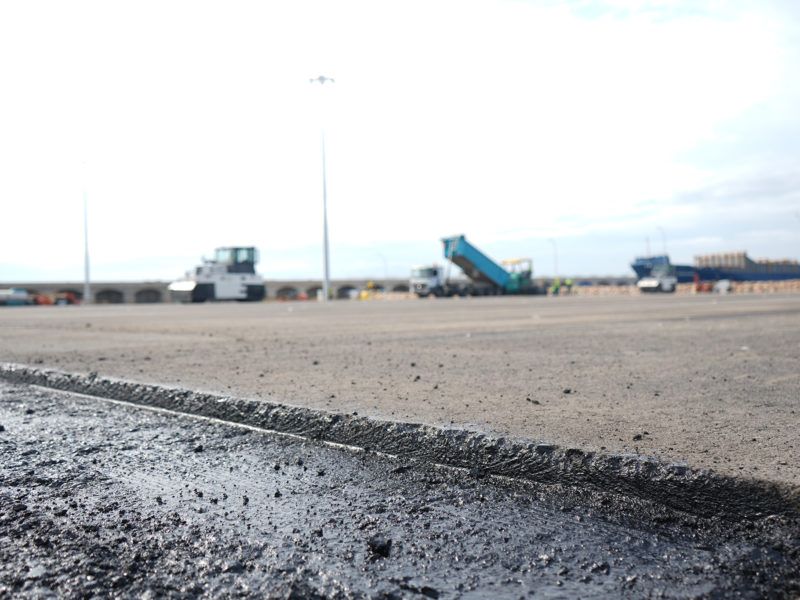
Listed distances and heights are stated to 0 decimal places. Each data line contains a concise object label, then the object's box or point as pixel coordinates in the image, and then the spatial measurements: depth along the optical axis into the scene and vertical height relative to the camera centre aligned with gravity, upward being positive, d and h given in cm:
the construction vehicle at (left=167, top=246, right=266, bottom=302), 3864 +90
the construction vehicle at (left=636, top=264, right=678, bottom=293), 5641 +44
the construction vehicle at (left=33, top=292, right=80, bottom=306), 4734 +3
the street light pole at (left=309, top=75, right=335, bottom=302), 4162 +265
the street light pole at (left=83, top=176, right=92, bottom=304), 4826 +374
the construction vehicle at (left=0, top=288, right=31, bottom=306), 4466 +21
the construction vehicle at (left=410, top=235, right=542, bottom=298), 4676 +90
